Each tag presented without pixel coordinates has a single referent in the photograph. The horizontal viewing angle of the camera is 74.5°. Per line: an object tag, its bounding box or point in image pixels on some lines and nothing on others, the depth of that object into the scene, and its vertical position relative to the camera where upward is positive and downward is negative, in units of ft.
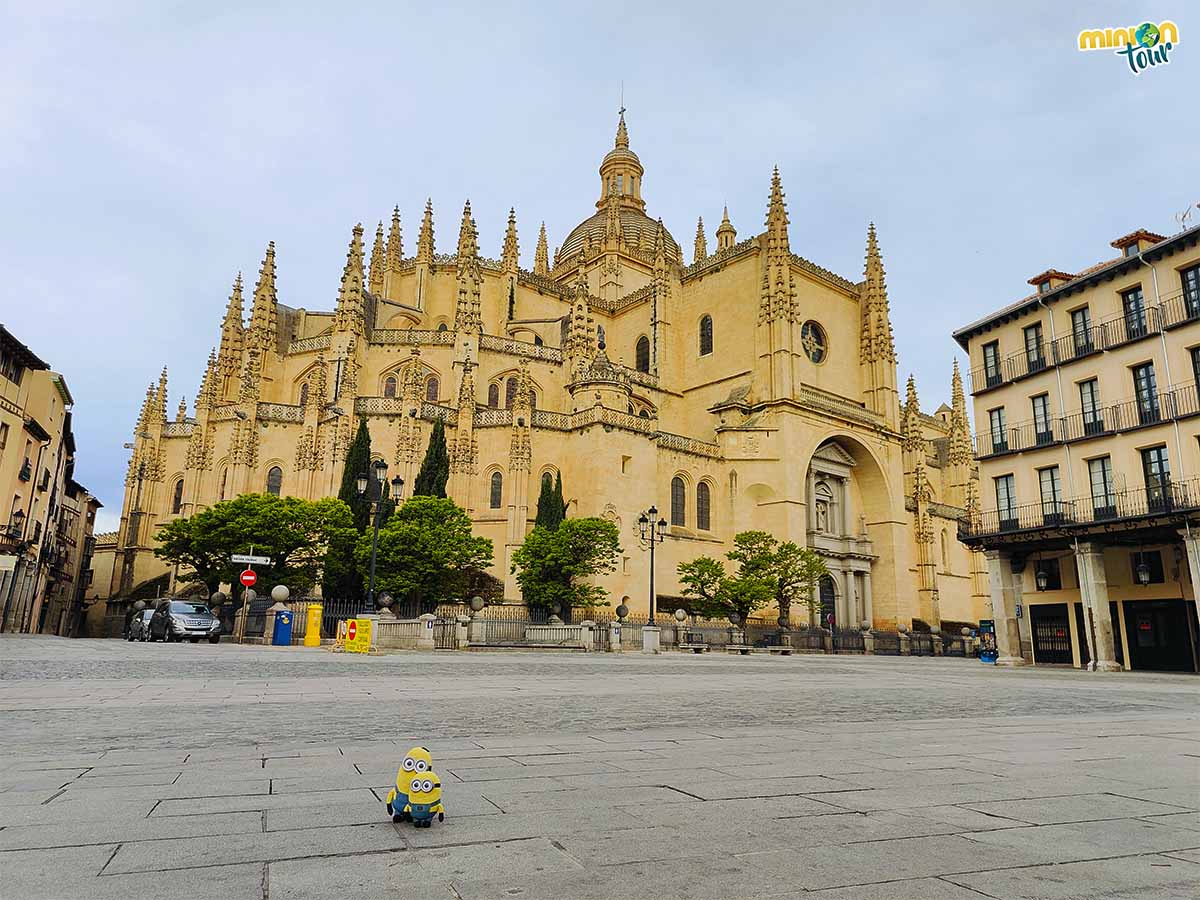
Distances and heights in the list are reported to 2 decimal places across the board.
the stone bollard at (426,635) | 80.02 -1.46
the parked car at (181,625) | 81.25 -0.89
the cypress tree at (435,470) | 119.75 +22.48
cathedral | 127.03 +37.40
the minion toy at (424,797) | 11.20 -2.46
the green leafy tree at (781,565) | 122.52 +9.51
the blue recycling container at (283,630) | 84.38 -1.29
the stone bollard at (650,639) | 93.30 -1.67
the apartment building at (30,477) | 103.65 +19.86
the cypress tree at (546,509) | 120.98 +17.12
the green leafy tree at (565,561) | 108.06 +8.41
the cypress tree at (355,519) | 108.88 +14.08
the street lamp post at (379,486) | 72.43 +12.74
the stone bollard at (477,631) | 90.12 -1.10
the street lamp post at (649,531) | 123.87 +14.70
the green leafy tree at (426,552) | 102.73 +8.79
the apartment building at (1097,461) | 74.64 +17.33
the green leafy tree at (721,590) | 117.60 +5.36
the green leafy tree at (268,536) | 104.76 +10.68
